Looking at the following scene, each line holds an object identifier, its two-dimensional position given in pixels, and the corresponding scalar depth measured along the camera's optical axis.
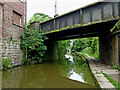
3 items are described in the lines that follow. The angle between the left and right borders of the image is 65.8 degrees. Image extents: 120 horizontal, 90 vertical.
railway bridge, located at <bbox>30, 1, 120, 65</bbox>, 5.93
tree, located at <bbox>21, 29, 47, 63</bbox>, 8.74
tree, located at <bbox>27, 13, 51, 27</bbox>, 32.22
